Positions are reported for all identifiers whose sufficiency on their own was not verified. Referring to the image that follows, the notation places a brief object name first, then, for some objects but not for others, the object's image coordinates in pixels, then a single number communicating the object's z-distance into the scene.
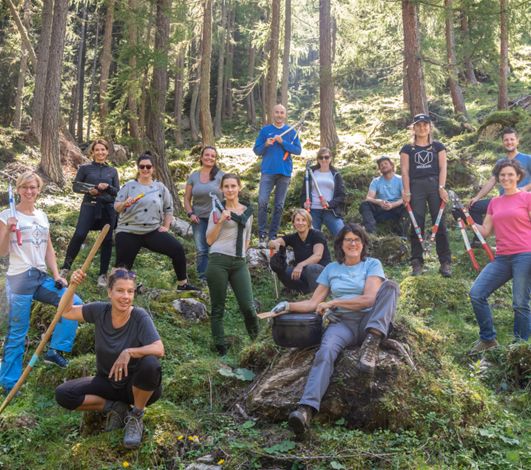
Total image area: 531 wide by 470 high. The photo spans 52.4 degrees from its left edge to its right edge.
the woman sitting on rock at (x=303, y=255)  6.96
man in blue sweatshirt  8.60
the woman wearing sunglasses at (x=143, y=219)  6.50
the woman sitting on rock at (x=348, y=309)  4.15
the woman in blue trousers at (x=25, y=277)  5.06
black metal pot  4.69
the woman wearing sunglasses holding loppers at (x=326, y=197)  8.24
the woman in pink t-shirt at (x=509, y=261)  5.46
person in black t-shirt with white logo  7.36
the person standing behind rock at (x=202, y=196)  7.51
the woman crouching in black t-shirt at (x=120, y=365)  4.01
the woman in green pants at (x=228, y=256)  5.73
